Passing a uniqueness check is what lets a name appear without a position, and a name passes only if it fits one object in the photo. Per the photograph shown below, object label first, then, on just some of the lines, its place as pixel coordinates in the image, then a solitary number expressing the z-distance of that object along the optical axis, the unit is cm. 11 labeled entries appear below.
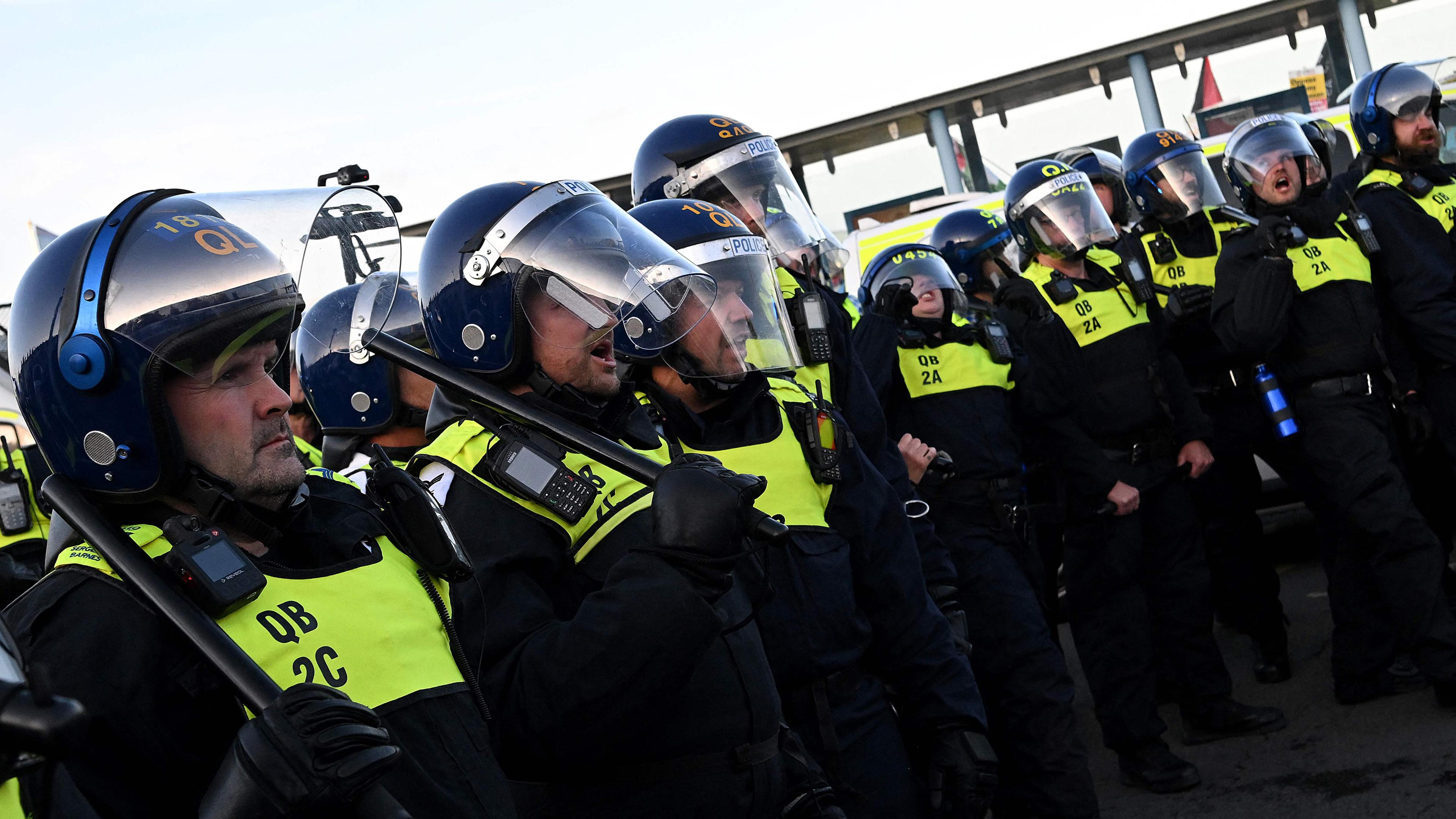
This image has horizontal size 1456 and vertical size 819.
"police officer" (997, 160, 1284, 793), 530
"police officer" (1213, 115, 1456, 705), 519
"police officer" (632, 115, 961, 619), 374
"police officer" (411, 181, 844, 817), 194
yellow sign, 1292
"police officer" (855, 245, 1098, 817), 439
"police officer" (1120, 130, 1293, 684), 609
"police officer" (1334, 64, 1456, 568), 557
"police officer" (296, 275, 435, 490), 387
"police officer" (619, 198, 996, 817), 268
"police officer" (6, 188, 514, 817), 149
